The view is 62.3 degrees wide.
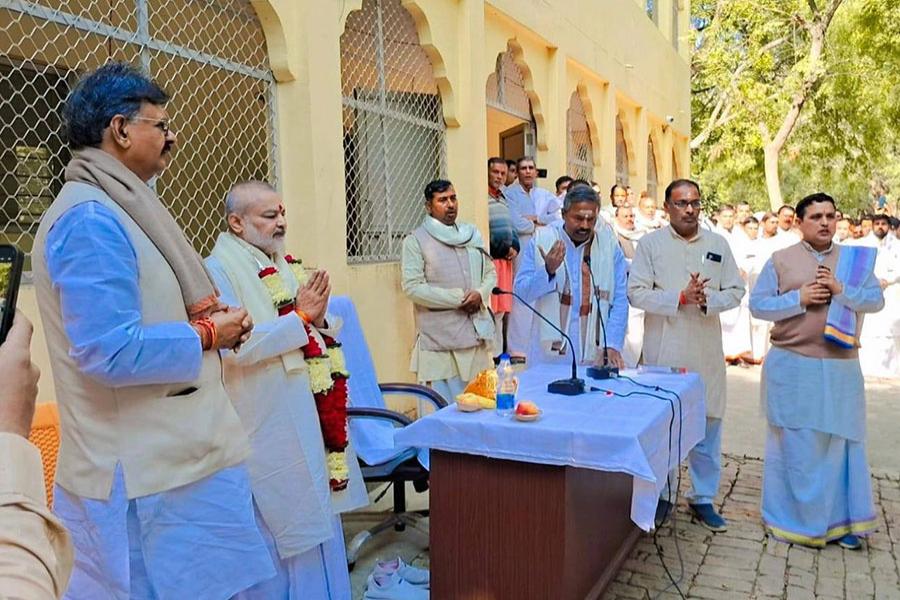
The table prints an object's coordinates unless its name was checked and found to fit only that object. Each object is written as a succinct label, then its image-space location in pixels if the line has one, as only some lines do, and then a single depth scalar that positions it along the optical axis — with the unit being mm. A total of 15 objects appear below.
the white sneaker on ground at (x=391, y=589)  3247
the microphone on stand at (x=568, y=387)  3344
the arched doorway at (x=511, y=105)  8648
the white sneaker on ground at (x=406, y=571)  3369
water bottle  3012
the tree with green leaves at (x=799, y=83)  15391
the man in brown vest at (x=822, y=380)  3871
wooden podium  2773
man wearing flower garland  2670
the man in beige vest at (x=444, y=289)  4934
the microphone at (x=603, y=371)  3701
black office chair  3664
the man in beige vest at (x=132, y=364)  1874
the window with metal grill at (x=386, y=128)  6117
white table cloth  2648
